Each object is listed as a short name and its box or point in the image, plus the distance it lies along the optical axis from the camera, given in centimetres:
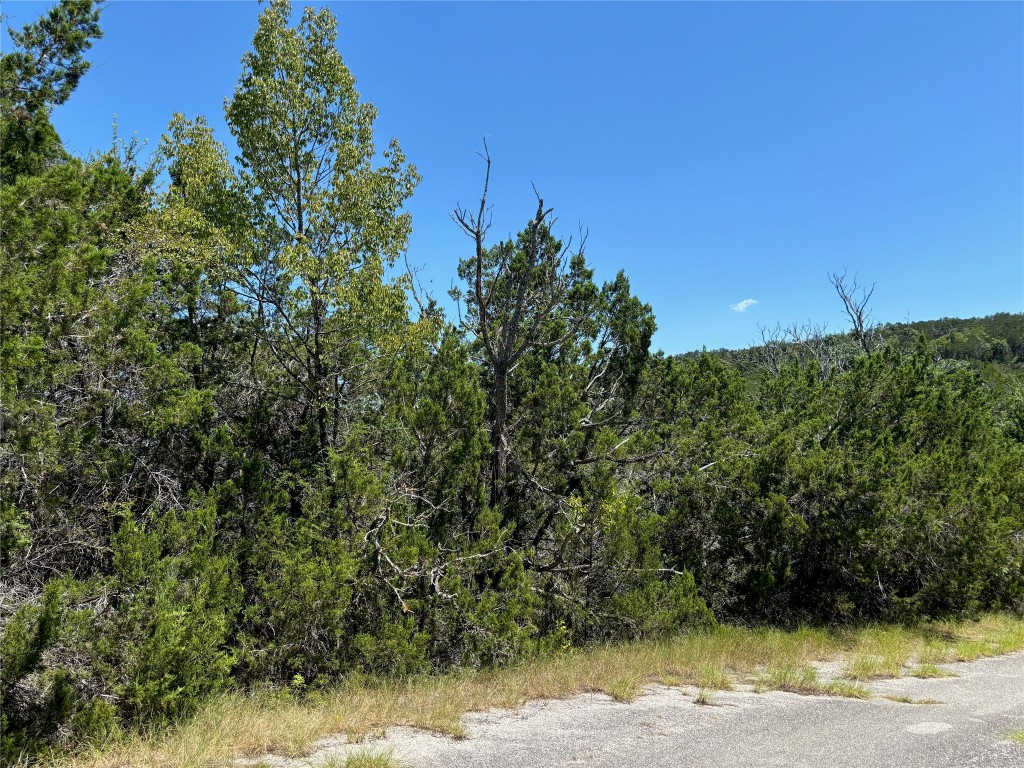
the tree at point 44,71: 718
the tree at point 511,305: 942
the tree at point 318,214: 870
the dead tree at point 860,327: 2684
